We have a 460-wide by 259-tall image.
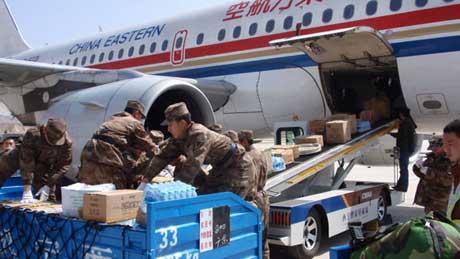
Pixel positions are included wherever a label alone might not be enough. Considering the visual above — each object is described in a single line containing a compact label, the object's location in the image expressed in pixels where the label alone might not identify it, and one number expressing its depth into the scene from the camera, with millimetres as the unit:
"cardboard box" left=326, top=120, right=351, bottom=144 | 7770
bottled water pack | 3750
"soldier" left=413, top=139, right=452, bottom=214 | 6035
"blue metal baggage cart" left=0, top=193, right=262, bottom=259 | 3586
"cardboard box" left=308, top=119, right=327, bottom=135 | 8164
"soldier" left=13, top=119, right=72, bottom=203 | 5906
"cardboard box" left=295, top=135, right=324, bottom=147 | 7537
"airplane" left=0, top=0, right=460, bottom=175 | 7820
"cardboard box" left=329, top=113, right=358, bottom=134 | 8141
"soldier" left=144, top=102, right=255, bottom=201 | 4539
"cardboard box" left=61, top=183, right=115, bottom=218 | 4188
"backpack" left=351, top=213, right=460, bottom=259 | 2145
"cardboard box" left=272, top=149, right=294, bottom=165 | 7039
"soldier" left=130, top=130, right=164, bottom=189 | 5602
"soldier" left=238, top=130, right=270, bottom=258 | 5445
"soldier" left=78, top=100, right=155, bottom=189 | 5355
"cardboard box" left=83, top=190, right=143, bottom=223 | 3867
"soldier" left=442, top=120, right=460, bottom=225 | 3191
